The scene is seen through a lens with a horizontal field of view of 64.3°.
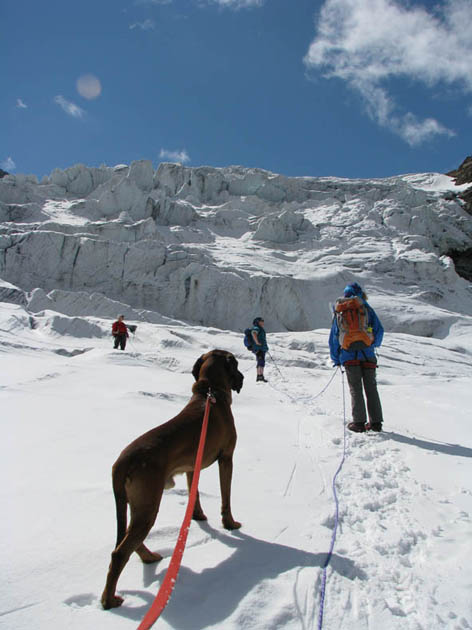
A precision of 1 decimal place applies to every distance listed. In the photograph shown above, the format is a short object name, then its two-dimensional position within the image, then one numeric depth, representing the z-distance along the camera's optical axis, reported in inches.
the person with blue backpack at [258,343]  349.4
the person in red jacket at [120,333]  475.8
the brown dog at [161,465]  61.0
